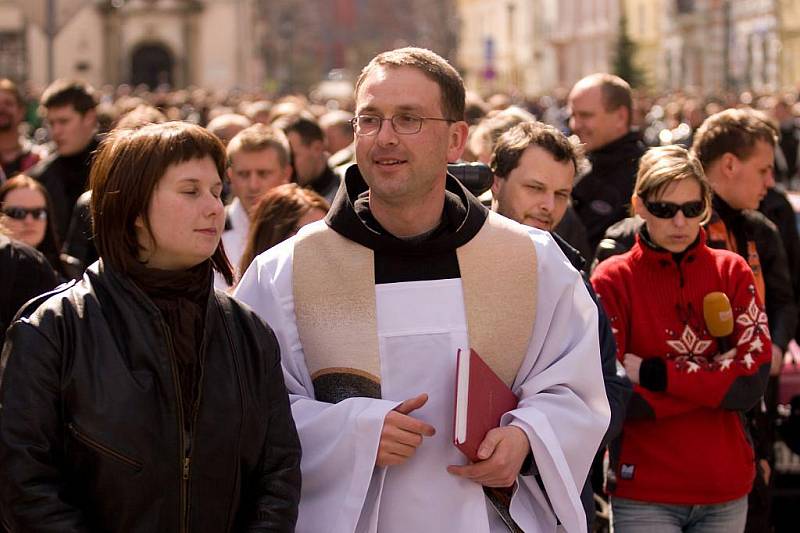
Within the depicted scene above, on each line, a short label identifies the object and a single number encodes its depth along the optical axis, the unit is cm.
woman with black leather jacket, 673
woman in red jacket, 1036
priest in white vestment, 780
